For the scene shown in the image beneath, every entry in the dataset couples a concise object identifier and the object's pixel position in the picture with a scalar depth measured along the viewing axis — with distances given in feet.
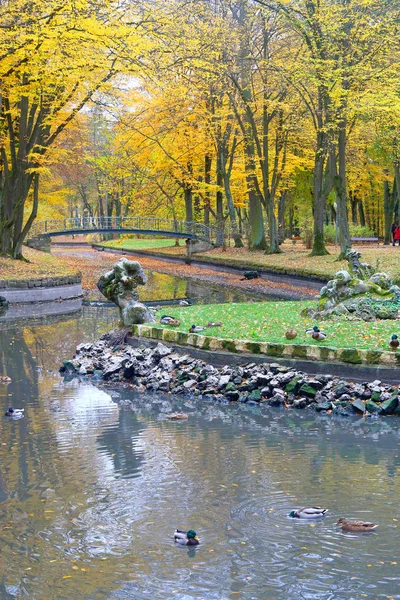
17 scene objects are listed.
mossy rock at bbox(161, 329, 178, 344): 47.57
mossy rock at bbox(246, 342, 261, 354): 42.55
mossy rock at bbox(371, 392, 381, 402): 37.42
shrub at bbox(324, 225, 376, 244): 148.89
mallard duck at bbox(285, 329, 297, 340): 42.47
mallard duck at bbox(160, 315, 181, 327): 50.06
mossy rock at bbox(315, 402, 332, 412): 37.77
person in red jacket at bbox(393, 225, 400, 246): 132.26
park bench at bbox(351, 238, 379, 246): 148.08
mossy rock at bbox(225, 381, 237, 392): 40.83
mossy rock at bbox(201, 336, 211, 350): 44.78
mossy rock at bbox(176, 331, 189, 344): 46.62
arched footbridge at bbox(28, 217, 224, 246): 153.47
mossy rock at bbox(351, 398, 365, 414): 36.94
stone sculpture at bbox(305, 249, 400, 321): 48.29
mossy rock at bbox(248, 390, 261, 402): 39.83
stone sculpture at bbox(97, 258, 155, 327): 52.21
